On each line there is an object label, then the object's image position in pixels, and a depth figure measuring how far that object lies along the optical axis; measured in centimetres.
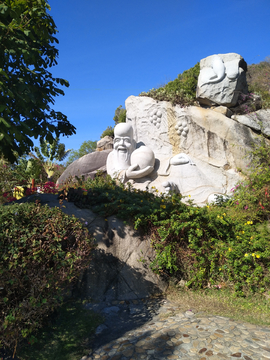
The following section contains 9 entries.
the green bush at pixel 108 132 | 1872
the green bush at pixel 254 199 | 551
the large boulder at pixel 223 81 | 960
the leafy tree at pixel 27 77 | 320
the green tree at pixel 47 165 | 1786
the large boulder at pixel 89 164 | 1240
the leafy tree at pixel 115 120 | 1709
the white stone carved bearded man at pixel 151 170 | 868
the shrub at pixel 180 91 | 1001
